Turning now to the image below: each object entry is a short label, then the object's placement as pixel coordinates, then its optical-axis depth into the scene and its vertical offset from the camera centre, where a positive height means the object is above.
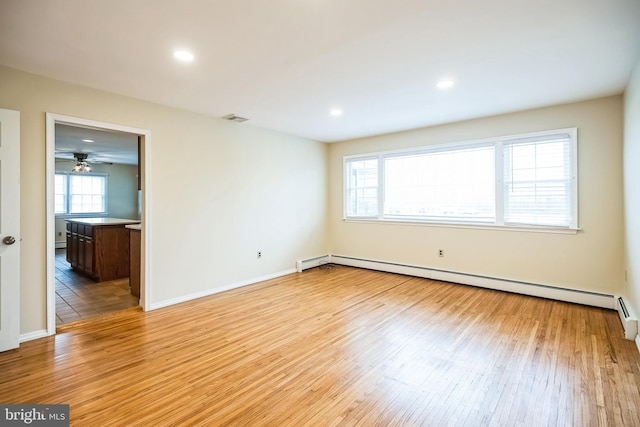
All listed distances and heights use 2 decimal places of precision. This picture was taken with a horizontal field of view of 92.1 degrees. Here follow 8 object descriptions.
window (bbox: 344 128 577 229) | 3.99 +0.47
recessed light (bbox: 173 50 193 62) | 2.51 +1.32
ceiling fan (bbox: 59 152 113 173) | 7.51 +1.32
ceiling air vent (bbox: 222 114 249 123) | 4.34 +1.37
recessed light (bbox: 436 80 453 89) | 3.15 +1.35
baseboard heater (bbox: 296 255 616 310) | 3.75 -1.00
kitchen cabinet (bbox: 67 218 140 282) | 4.92 -0.58
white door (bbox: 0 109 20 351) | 2.64 -0.13
